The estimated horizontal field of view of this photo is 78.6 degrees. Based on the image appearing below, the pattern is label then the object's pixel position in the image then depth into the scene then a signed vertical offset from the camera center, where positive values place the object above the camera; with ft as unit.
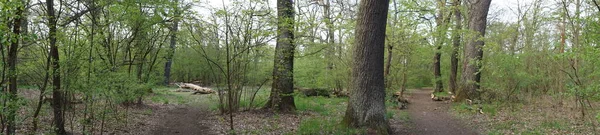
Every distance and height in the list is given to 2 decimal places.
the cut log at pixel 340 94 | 50.10 -3.17
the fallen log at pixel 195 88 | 55.11 -2.56
